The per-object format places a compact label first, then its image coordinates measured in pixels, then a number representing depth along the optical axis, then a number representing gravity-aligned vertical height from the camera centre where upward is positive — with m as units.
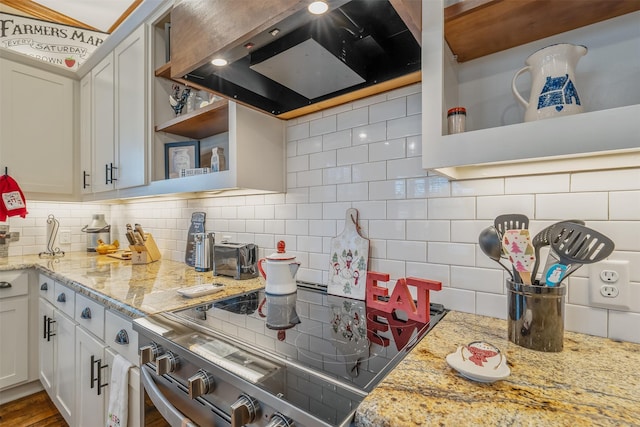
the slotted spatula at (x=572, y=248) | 0.63 -0.08
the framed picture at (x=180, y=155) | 1.74 +0.33
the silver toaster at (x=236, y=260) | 1.47 -0.24
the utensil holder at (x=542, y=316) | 0.68 -0.24
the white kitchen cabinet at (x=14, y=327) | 1.88 -0.74
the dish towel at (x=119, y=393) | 1.05 -0.65
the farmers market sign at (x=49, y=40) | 2.35 +1.43
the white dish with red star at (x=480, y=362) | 0.56 -0.30
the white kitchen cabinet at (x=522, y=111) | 0.57 +0.27
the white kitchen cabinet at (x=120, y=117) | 1.72 +0.62
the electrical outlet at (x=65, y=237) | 2.53 -0.21
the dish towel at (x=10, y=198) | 2.03 +0.10
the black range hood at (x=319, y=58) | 0.78 +0.48
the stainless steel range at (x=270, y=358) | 0.57 -0.35
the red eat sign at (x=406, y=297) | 0.89 -0.27
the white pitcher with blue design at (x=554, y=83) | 0.67 +0.30
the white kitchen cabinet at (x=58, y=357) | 1.54 -0.83
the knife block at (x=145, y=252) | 1.94 -0.27
